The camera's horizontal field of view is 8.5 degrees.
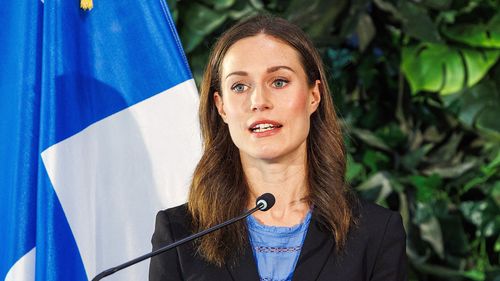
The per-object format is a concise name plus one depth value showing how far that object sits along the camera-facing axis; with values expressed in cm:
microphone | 446
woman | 473
